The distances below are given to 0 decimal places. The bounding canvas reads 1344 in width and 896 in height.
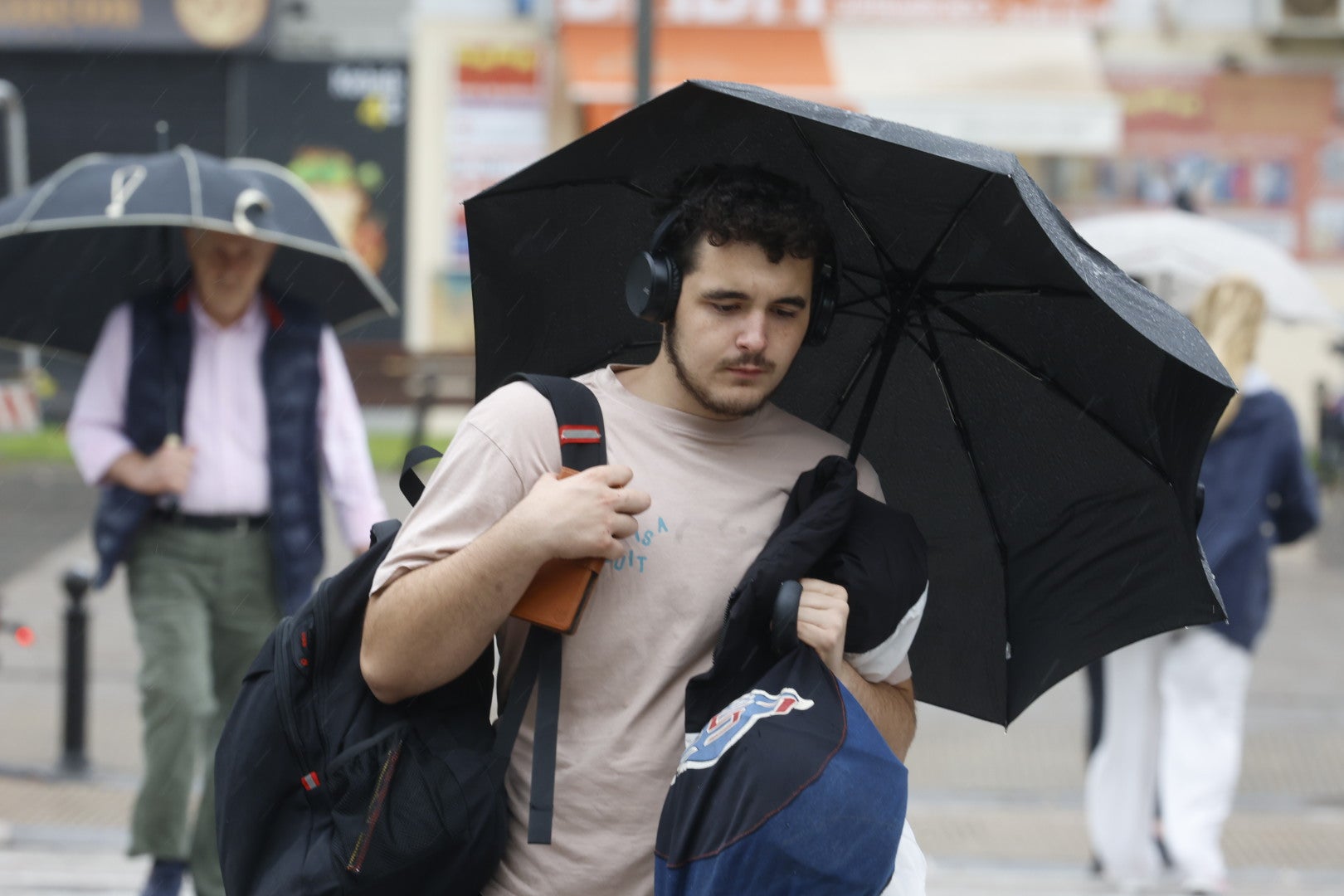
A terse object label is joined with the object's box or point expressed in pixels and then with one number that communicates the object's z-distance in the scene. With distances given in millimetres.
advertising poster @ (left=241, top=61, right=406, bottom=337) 36375
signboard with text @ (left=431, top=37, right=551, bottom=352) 35875
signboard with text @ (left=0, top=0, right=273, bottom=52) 36687
